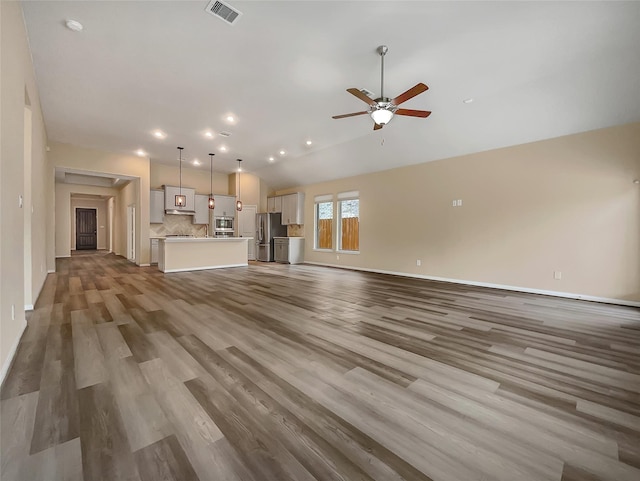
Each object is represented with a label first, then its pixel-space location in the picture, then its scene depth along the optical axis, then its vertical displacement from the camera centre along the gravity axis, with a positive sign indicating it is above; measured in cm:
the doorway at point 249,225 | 1055 +33
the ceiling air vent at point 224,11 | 267 +224
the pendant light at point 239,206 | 892 +90
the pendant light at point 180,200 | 796 +95
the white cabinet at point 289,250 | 972 -57
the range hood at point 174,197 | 894 +108
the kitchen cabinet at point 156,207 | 879 +82
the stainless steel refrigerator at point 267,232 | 1039 +6
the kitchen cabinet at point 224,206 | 1002 +101
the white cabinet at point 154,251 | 861 -60
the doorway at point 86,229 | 1413 +8
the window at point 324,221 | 925 +46
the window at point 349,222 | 843 +42
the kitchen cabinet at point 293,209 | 986 +94
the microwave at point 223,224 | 1003 +35
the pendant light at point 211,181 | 840 +195
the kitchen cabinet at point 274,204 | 1048 +115
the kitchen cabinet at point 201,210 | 976 +82
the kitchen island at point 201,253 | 714 -58
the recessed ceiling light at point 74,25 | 294 +224
